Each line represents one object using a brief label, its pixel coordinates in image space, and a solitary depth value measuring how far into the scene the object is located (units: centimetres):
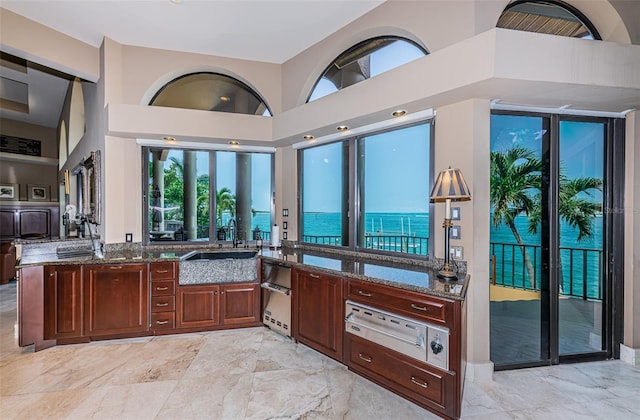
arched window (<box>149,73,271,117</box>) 412
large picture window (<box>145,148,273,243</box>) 417
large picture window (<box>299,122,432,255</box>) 305
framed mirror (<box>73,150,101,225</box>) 390
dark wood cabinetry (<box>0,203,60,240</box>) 634
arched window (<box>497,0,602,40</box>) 271
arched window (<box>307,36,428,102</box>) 306
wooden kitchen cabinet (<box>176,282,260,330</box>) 346
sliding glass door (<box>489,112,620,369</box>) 278
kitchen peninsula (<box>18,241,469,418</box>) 205
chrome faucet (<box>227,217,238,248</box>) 432
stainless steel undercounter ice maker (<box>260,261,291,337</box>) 328
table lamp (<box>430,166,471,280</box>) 230
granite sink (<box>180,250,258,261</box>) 365
